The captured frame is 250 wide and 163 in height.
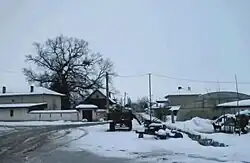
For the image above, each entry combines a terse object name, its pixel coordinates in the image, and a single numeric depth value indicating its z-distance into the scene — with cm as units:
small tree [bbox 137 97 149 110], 11812
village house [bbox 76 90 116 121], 7075
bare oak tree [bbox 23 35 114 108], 8144
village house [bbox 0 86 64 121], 7531
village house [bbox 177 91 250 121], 5050
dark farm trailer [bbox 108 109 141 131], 3578
